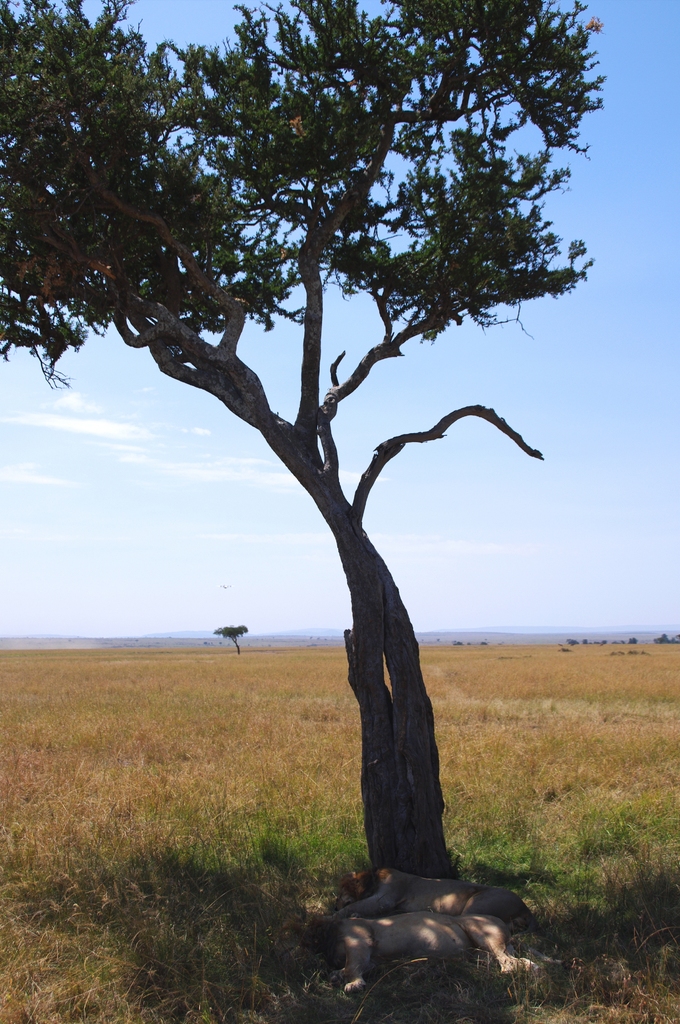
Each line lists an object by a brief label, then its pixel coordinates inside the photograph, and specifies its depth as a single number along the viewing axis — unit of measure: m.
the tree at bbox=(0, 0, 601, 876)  7.29
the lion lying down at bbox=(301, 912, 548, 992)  5.28
